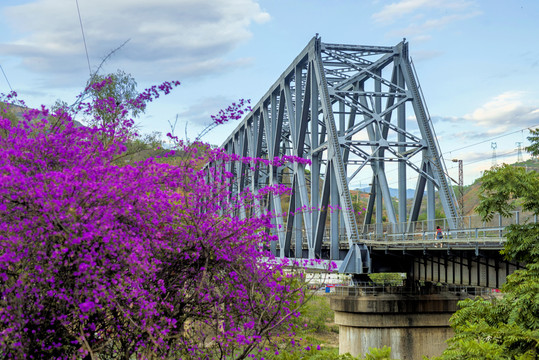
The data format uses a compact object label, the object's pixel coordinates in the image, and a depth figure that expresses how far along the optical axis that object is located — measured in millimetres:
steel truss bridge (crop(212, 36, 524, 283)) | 30062
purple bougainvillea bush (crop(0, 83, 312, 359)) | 9391
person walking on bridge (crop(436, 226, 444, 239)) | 25617
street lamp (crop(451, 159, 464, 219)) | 71000
